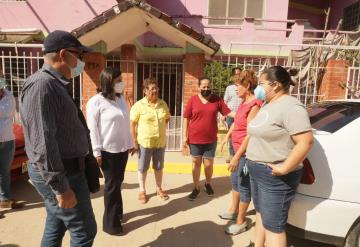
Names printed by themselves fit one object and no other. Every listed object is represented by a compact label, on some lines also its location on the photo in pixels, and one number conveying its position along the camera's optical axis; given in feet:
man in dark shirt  6.83
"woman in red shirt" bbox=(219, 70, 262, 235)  11.68
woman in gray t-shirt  8.18
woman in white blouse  11.84
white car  9.08
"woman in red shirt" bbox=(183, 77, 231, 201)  15.37
